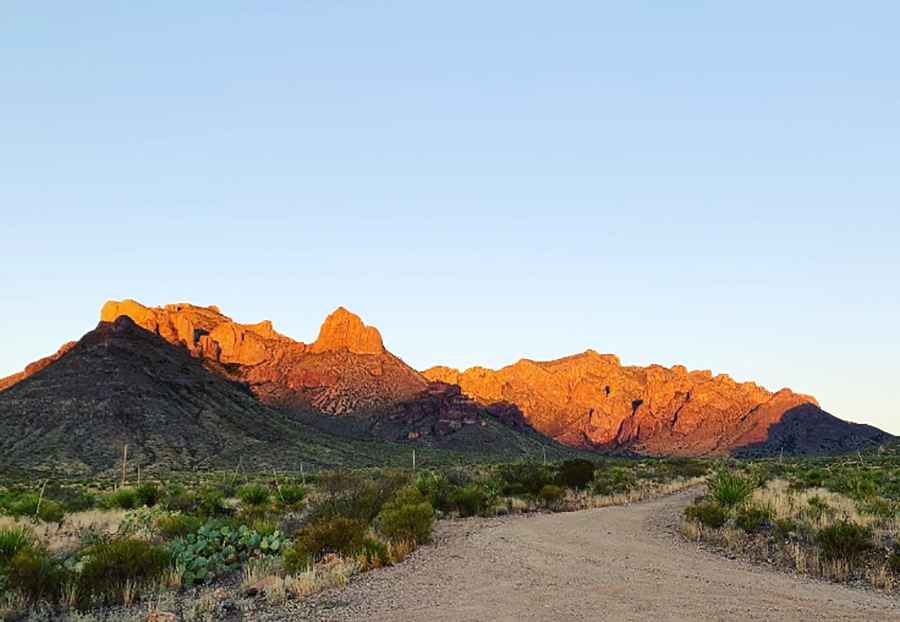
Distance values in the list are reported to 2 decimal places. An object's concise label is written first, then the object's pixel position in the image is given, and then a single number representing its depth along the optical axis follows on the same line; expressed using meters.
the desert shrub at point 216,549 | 14.17
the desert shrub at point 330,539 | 14.51
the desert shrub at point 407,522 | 17.41
